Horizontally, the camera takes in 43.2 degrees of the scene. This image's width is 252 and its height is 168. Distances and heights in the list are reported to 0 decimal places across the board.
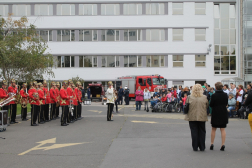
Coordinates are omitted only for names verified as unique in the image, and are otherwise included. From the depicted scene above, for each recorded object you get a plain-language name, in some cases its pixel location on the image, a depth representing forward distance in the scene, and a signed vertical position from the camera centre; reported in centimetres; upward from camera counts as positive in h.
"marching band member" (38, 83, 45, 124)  1509 -97
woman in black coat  834 -71
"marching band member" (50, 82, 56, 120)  1664 -93
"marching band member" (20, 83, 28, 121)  1591 -83
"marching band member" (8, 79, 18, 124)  1509 -97
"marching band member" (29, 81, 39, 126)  1454 -85
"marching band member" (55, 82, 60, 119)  1691 -29
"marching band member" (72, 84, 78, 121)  1575 -101
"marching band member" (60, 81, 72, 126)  1441 -84
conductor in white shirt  1608 -80
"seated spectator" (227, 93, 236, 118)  1818 -105
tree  2181 +216
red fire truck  3694 +27
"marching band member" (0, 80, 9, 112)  1391 -32
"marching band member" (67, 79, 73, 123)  1474 -35
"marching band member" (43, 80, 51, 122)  1621 -86
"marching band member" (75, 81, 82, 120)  1673 -56
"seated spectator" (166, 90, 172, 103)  2198 -86
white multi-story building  4347 +658
